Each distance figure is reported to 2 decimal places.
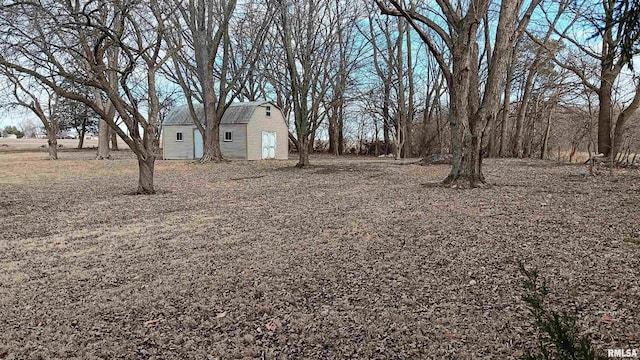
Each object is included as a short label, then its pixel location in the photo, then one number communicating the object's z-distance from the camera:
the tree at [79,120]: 34.91
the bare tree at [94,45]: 7.36
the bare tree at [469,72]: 8.53
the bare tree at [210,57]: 17.70
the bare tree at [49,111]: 21.12
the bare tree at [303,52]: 15.61
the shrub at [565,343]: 1.07
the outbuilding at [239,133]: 23.17
